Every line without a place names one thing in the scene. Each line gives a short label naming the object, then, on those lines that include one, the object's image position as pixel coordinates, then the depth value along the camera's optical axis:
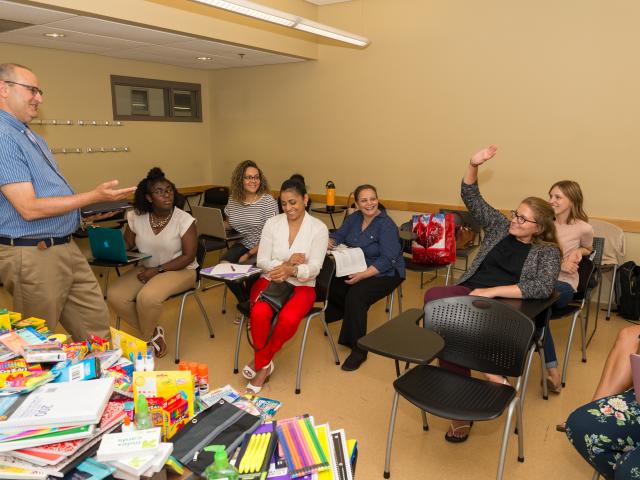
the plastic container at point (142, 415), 1.32
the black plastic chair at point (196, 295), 3.45
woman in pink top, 3.47
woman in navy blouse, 3.46
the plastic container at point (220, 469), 1.16
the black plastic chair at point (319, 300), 3.07
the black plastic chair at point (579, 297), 3.11
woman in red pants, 3.06
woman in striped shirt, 4.21
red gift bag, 4.04
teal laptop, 3.32
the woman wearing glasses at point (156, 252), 3.45
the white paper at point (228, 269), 3.16
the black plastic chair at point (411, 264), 4.07
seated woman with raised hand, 2.64
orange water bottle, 5.86
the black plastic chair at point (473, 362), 2.02
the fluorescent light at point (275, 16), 3.61
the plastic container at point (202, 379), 1.63
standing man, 2.23
